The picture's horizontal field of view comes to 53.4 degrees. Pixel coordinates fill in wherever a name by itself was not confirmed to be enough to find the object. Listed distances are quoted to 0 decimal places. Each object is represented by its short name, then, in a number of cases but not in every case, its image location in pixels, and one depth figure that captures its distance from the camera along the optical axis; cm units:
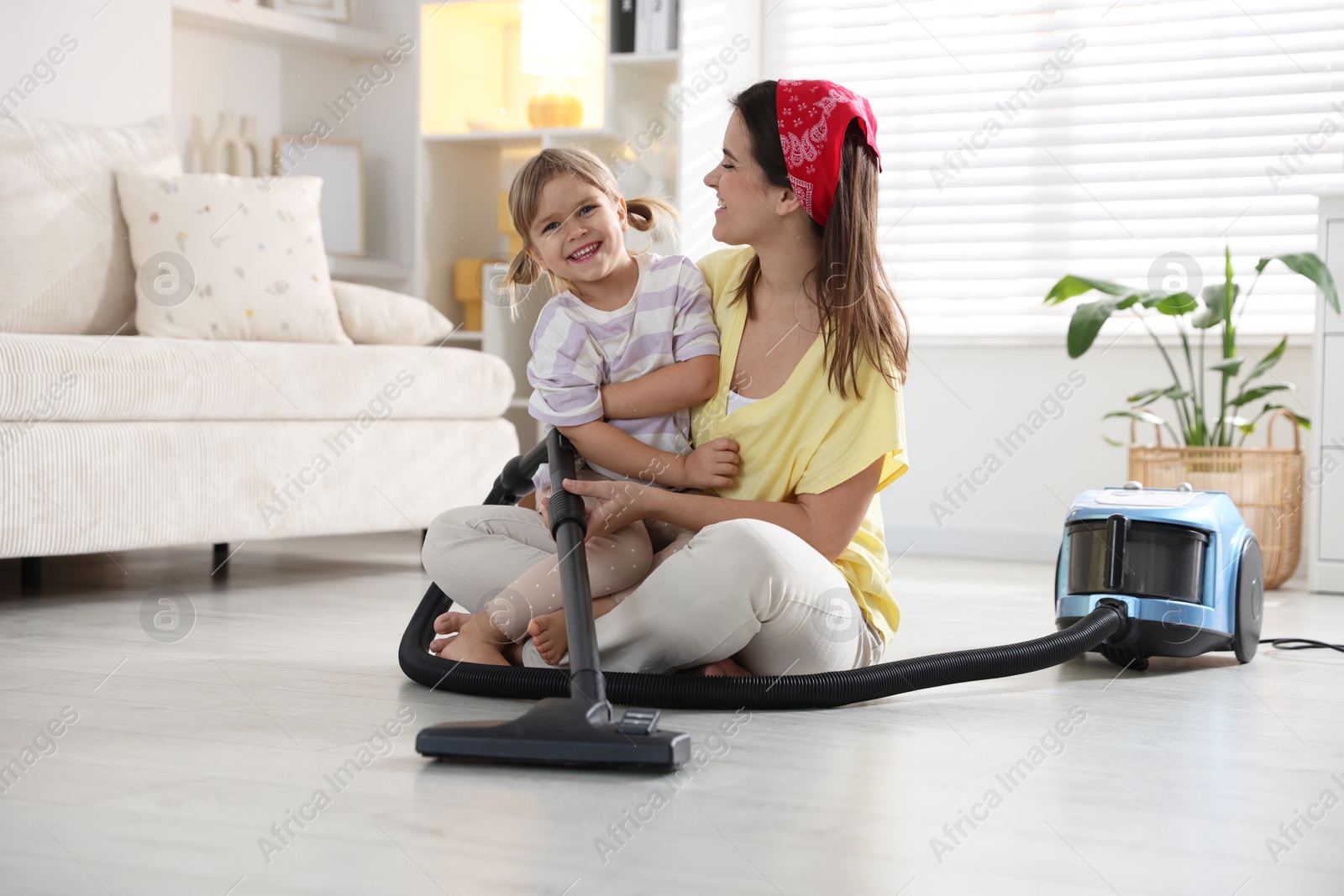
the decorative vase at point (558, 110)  347
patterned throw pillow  256
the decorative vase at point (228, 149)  341
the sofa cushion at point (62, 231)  243
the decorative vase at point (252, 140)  351
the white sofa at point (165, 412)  208
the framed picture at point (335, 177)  361
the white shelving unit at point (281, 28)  334
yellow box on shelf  367
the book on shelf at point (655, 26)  333
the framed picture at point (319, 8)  358
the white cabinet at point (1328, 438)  264
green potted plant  275
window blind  305
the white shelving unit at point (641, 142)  331
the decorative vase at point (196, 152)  344
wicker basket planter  275
